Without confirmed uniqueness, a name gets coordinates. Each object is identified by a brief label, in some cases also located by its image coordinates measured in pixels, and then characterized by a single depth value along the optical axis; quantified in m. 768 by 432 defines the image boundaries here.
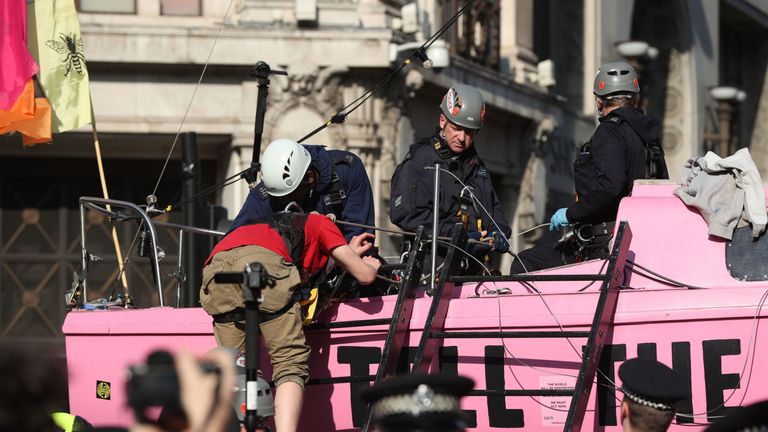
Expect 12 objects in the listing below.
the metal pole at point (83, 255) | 21.37
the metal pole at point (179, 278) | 21.56
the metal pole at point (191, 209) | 28.70
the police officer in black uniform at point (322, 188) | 18.05
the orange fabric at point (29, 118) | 23.28
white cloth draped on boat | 17.59
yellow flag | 23.87
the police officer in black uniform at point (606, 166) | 19.33
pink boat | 16.69
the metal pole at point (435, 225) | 18.11
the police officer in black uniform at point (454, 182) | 19.73
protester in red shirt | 16.95
